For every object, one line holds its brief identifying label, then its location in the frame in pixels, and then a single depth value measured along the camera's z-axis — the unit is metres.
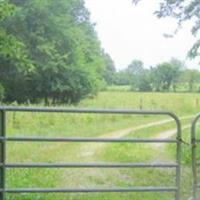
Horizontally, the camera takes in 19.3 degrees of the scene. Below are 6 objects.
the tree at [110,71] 100.51
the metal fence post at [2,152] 6.48
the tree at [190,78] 88.31
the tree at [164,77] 87.12
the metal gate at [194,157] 7.02
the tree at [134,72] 90.88
